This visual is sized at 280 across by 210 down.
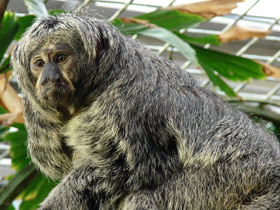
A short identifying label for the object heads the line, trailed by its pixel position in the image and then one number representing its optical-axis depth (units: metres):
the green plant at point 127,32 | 9.92
